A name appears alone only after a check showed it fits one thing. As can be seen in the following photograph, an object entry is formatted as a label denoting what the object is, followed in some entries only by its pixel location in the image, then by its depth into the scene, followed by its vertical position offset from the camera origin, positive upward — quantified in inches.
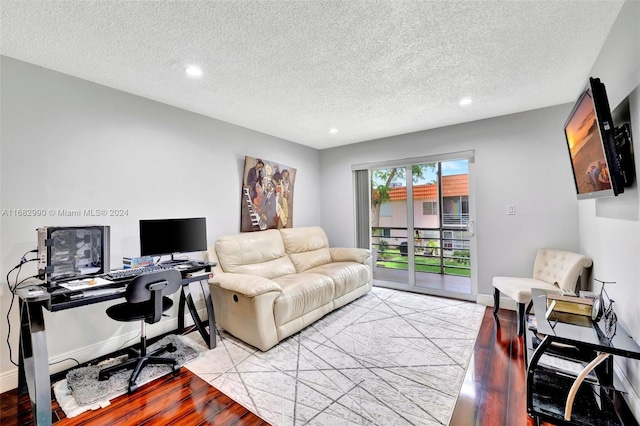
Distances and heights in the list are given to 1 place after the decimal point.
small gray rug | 71.4 -46.8
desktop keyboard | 85.2 -16.9
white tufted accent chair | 99.2 -26.2
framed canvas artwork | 145.9 +12.8
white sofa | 97.6 -27.5
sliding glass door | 153.3 -6.9
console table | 55.2 -41.8
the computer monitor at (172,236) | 99.4 -6.3
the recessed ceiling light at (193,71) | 86.9 +47.8
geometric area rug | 68.1 -47.6
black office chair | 74.9 -26.6
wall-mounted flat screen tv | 60.0 +16.9
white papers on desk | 75.4 -17.8
